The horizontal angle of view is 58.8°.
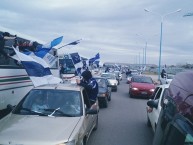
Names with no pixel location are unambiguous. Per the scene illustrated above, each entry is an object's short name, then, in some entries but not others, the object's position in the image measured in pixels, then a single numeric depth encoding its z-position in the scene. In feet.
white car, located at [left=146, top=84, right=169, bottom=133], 13.23
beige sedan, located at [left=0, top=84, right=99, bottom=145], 9.23
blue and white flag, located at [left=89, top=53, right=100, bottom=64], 58.67
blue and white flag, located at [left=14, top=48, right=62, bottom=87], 17.86
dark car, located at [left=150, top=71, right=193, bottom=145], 4.74
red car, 37.91
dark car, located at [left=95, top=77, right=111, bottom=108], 28.11
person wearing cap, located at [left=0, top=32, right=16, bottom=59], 16.88
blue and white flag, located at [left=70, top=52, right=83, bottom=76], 35.63
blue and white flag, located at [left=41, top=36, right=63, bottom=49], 21.96
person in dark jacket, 17.32
